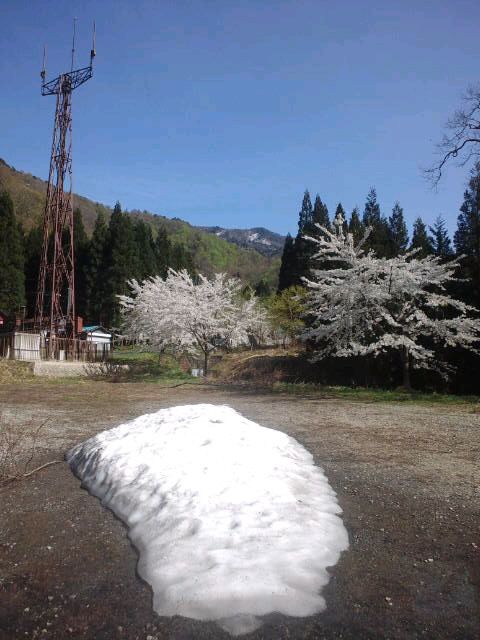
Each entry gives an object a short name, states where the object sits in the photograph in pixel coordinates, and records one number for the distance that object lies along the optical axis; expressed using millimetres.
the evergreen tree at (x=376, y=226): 29281
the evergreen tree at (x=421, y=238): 33156
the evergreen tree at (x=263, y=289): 65925
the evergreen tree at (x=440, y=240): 35625
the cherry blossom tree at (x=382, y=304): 13328
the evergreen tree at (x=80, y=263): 40719
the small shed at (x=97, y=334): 32900
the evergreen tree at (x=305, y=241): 40362
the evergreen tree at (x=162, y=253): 49672
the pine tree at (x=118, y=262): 38344
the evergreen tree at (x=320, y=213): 44219
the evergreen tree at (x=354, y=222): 39906
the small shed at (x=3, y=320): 31495
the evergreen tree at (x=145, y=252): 44469
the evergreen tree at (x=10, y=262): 34562
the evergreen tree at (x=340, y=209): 43347
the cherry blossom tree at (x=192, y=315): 21094
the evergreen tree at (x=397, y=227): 40906
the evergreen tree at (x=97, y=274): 39219
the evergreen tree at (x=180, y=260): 52925
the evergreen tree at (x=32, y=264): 42062
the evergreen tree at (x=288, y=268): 43562
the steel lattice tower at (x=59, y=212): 26766
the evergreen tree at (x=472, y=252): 16844
